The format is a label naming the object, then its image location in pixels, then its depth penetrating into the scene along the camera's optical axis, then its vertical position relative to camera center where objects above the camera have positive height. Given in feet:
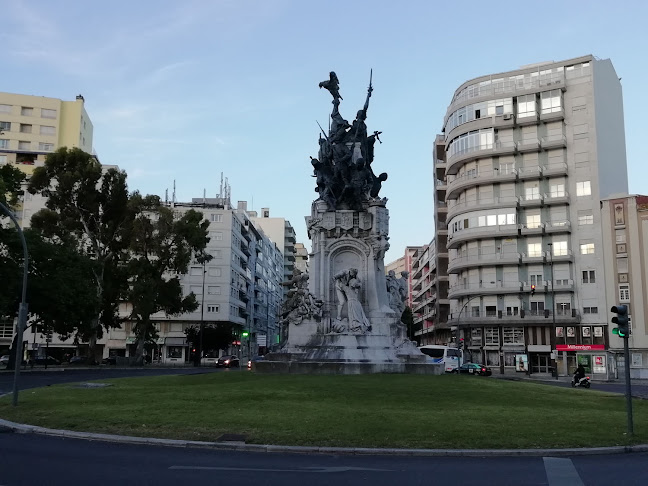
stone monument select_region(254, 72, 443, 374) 85.87 +7.83
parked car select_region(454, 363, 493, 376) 165.11 -6.40
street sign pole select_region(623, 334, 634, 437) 43.58 -3.12
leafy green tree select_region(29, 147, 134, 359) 165.99 +32.40
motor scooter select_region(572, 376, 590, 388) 117.19 -6.56
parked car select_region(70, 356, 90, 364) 219.94 -5.98
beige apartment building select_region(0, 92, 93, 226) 266.36 +87.08
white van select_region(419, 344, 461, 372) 167.53 -2.66
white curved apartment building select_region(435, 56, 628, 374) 200.85 +42.25
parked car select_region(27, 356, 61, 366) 211.41 -6.16
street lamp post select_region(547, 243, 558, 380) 181.69 +6.08
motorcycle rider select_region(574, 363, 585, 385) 117.50 -5.37
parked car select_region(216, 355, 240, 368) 197.06 -5.75
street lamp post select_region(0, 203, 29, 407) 56.90 +2.13
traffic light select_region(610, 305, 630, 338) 44.55 +1.62
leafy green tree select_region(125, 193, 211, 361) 169.17 +23.00
